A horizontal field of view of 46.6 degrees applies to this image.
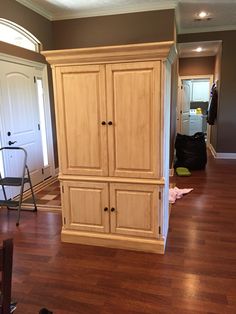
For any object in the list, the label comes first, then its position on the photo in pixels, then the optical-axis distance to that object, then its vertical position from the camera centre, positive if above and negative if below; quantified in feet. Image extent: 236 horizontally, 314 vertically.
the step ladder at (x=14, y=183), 11.01 -3.00
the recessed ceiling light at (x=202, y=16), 16.60 +5.43
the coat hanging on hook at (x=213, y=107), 22.34 -0.22
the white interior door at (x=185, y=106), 28.87 -0.13
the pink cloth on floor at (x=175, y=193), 12.80 -4.29
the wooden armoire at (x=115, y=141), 7.59 -1.03
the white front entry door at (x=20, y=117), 13.00 -0.43
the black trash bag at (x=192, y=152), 18.53 -3.22
